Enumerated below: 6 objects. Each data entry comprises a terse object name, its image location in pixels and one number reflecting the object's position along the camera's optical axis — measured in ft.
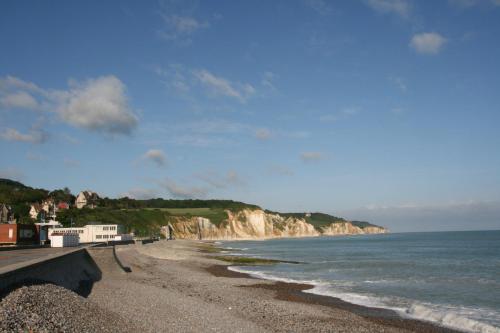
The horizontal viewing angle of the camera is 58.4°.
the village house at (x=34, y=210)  412.16
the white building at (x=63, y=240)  171.22
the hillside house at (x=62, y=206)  449.84
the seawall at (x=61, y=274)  48.76
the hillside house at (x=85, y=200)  536.42
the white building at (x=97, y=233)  277.85
